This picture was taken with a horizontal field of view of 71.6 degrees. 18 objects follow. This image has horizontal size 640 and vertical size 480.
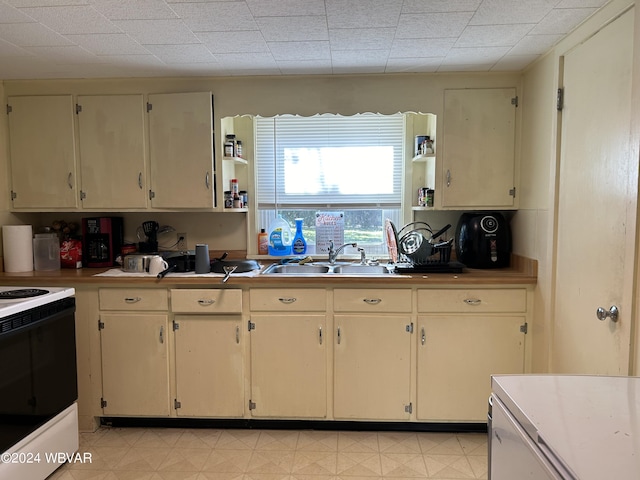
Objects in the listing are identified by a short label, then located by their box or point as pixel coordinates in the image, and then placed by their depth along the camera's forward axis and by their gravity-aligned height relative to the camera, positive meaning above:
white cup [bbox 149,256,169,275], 2.55 -0.30
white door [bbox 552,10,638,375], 1.63 +0.02
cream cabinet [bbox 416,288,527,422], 2.42 -0.73
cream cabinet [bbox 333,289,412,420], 2.45 -0.79
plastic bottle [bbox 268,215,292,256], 3.04 -0.17
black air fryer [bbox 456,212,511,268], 2.65 -0.17
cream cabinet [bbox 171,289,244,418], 2.47 -0.78
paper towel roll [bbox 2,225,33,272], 2.67 -0.20
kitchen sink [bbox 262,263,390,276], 2.80 -0.36
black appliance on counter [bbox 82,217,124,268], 2.87 -0.18
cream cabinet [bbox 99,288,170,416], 2.51 -0.78
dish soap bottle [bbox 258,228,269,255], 3.06 -0.22
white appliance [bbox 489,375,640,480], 0.84 -0.46
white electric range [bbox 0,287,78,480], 1.84 -0.76
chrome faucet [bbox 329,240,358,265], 2.92 -0.26
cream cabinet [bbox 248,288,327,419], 2.47 -0.78
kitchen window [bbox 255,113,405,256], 3.04 +0.30
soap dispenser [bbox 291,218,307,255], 3.05 -0.20
